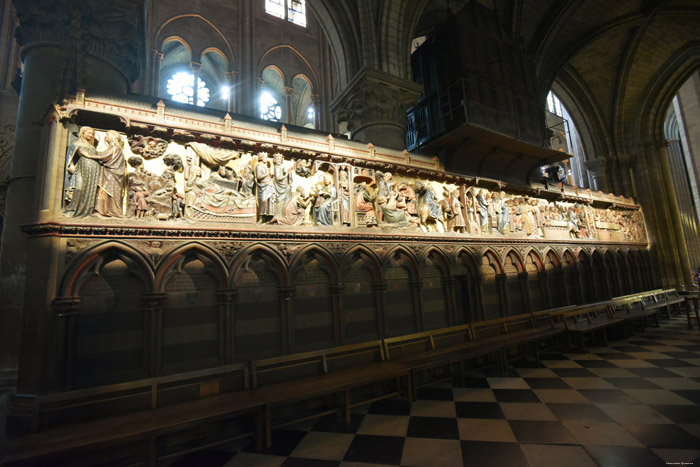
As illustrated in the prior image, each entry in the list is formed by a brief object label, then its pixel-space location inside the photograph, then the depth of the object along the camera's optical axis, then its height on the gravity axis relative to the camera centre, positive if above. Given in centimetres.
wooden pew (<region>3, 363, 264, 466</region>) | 325 -144
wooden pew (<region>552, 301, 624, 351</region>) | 781 -139
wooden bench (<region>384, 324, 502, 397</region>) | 568 -144
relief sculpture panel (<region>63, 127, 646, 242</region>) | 463 +178
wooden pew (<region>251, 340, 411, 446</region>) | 451 -146
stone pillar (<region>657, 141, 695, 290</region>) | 1505 +143
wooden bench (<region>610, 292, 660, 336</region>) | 933 -134
